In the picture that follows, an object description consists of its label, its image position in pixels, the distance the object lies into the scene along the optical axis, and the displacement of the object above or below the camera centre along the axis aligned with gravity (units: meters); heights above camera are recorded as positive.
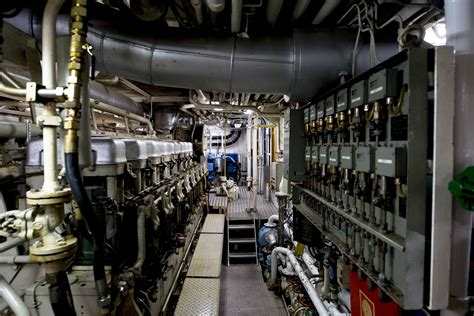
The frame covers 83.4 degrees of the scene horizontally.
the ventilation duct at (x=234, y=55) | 1.83 +0.65
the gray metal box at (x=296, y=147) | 2.68 +0.00
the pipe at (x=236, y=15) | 1.56 +0.85
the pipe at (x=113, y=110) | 2.74 +0.45
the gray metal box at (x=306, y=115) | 2.55 +0.32
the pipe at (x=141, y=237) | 2.12 -0.71
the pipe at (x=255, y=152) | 5.98 -0.10
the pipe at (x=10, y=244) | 1.16 -0.41
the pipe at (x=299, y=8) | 1.72 +0.95
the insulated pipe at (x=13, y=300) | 1.13 -0.64
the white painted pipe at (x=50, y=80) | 1.17 +0.31
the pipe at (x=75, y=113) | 1.15 +0.16
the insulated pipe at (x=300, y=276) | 2.49 -1.49
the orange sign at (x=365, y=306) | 1.54 -0.95
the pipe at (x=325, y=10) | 1.67 +0.93
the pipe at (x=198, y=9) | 1.63 +0.92
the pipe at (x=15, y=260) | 1.63 -0.68
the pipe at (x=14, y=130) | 2.56 +0.20
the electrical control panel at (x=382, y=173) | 1.13 -0.13
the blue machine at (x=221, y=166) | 9.94 -0.68
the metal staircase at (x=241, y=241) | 5.09 -1.82
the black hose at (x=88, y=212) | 1.15 -0.29
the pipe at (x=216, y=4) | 1.50 +0.82
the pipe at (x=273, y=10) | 1.69 +0.93
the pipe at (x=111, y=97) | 3.17 +0.70
